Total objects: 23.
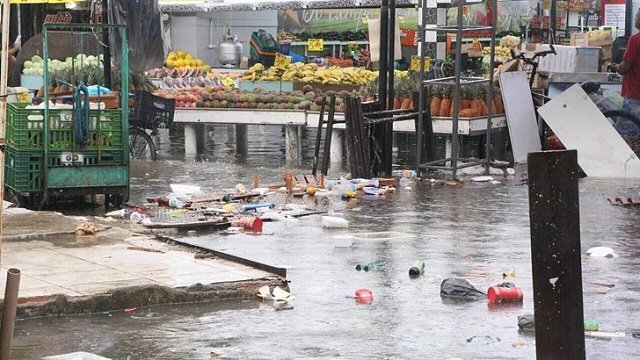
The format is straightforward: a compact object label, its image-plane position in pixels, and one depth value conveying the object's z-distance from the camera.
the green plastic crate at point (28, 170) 13.21
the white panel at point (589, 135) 16.44
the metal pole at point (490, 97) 16.09
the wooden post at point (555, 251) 5.90
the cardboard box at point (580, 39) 22.67
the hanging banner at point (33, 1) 19.19
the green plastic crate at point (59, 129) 13.23
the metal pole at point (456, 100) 15.20
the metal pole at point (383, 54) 16.41
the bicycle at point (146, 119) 18.28
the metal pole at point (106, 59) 17.19
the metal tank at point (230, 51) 27.03
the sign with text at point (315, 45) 25.47
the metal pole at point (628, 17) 23.83
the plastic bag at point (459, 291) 8.90
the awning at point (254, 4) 20.88
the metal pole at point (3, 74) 5.40
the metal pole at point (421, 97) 15.73
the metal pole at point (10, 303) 5.82
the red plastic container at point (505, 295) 8.80
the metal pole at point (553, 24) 22.92
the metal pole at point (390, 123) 16.62
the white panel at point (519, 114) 17.94
